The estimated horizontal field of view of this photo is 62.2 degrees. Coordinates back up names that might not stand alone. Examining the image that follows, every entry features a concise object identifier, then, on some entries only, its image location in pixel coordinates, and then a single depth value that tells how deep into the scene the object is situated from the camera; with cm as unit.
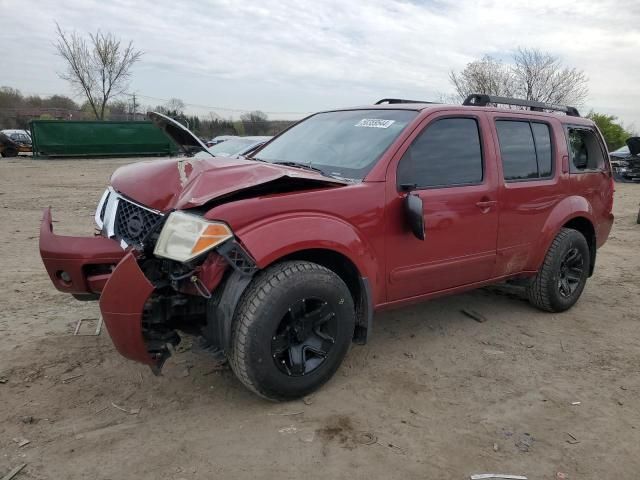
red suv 284
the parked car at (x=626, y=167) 1852
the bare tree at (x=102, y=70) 3428
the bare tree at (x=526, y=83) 2491
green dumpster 2450
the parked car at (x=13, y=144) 2622
